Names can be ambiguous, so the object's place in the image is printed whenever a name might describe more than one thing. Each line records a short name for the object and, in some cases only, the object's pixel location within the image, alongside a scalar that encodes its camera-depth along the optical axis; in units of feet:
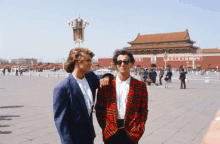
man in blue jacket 5.08
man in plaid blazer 5.61
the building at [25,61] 393.70
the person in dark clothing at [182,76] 35.40
